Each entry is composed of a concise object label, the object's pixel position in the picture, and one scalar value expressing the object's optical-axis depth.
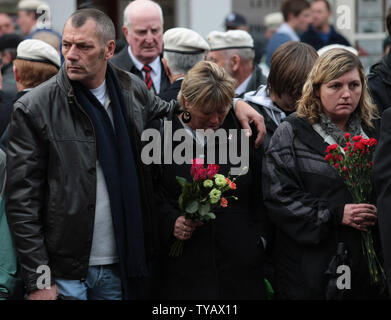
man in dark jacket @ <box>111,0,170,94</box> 11.63
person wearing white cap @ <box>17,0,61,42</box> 17.87
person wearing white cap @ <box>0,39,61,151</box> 9.26
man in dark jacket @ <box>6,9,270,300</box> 7.08
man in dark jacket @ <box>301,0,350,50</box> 15.36
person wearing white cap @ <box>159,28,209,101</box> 10.04
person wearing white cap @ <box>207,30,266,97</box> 11.44
